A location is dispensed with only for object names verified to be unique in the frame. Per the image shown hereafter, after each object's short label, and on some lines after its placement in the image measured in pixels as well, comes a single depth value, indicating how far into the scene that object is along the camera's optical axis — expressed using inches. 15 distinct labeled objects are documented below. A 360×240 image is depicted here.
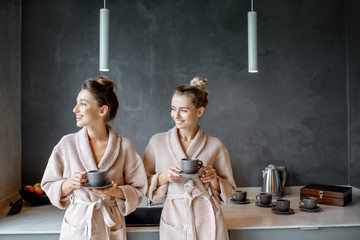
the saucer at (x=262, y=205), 95.6
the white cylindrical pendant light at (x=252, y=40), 81.9
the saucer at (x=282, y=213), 87.3
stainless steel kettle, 106.3
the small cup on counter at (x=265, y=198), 95.8
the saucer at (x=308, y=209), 89.5
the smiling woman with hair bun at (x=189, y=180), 69.5
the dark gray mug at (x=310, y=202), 90.1
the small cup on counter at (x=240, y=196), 100.6
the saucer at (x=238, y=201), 99.9
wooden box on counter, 95.5
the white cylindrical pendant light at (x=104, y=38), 77.0
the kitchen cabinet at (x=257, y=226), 74.5
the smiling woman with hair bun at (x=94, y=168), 62.4
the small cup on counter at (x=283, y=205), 87.7
